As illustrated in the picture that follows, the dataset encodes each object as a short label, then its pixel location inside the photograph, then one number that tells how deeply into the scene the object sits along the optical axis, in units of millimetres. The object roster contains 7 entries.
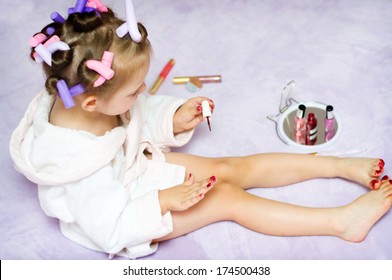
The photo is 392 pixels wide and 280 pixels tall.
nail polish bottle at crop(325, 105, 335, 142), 1456
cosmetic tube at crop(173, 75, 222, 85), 1646
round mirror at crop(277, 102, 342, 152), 1464
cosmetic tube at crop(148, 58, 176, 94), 1635
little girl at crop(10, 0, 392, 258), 1104
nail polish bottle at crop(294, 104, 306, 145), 1450
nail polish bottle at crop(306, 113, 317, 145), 1449
